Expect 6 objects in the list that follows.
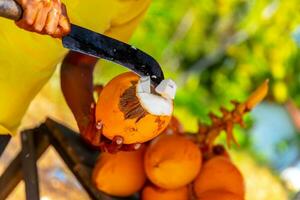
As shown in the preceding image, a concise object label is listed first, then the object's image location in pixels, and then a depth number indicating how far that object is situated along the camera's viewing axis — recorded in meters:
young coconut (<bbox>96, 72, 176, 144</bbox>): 1.83
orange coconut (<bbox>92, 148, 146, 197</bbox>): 2.28
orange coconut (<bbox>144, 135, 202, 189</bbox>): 2.24
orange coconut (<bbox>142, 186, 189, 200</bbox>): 2.28
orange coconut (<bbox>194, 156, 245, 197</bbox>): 2.28
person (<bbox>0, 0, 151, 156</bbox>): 2.11
